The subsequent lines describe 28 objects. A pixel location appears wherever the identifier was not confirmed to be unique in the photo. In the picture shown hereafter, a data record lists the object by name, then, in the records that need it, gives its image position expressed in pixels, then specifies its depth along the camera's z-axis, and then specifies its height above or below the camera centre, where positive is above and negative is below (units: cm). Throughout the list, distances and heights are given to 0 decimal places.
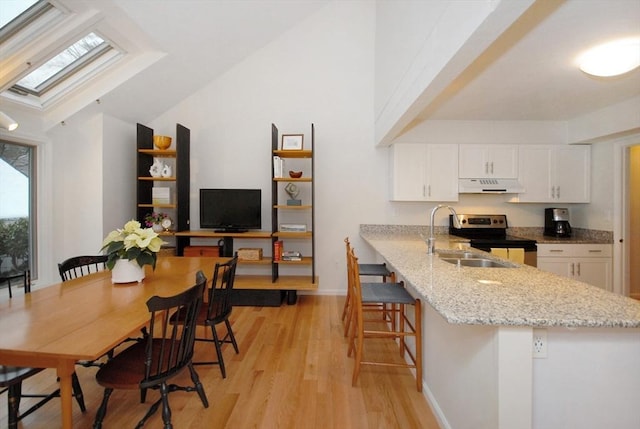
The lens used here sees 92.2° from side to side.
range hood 385 +32
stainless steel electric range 396 -22
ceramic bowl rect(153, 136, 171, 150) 400 +91
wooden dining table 120 -52
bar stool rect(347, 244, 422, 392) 213 -84
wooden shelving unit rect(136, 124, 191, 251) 395 +43
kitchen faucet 266 -29
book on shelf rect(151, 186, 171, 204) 409 +22
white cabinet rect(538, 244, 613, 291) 354 -56
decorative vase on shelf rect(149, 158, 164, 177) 403 +56
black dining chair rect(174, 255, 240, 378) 226 -78
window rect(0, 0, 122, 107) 241 +145
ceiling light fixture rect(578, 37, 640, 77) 196 +102
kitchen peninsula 121 -62
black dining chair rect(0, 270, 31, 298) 198 -45
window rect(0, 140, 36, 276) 296 +3
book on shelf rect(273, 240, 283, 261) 391 -50
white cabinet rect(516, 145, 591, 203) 387 +48
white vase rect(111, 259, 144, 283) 207 -40
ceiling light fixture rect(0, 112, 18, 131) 186 +55
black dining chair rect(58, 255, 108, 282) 230 -41
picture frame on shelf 400 +91
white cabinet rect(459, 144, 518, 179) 389 +66
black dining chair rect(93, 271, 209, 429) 148 -81
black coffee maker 398 -15
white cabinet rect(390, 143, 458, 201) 391 +53
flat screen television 404 +3
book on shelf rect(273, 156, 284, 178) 386 +56
